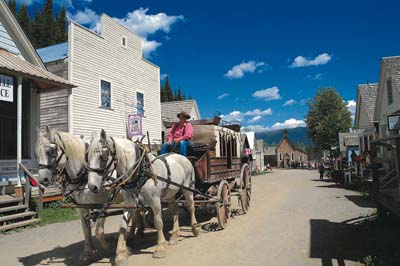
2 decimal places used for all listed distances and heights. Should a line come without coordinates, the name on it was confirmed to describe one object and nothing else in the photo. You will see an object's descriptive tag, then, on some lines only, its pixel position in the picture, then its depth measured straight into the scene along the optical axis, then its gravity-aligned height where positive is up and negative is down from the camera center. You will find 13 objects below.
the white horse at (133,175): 4.96 -0.32
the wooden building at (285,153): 78.34 -0.12
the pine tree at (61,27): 45.16 +21.57
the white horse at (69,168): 5.36 -0.15
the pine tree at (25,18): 45.11 +21.82
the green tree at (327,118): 49.84 +5.19
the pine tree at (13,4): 52.67 +26.63
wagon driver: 7.82 +0.49
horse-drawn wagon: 7.93 -0.37
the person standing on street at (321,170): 27.59 -1.66
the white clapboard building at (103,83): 15.06 +4.07
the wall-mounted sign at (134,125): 15.28 +1.58
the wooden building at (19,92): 10.80 +2.63
